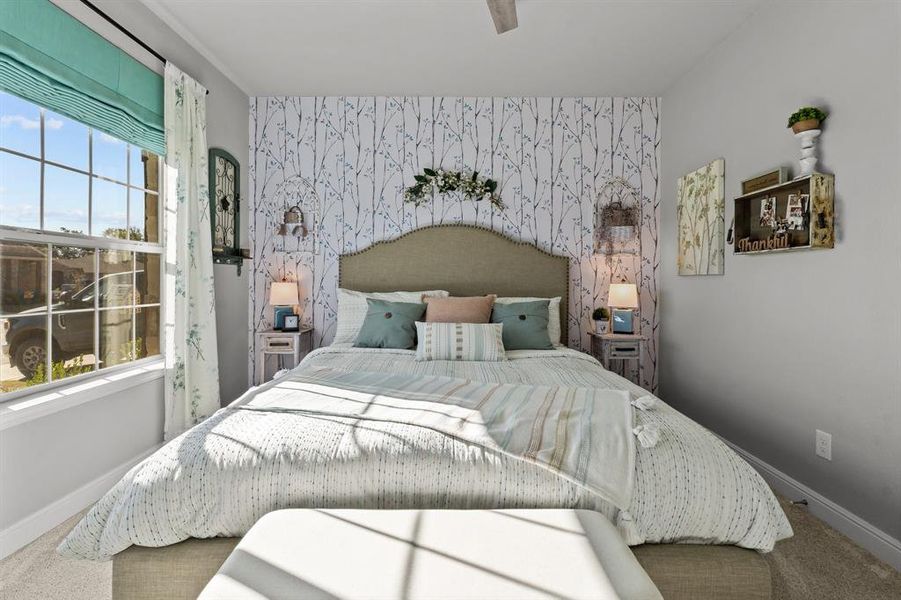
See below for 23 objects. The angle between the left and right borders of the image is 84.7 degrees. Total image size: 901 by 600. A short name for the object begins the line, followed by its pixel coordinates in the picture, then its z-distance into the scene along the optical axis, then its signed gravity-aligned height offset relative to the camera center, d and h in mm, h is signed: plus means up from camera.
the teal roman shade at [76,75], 1983 +1016
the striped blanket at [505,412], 1519 -434
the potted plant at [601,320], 4031 -190
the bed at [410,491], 1449 -592
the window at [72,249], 2154 +213
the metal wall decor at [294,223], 4230 +601
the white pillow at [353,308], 3785 -111
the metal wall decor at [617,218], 4211 +674
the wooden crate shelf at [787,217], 2295 +424
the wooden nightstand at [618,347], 3791 -385
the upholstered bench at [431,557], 1034 -606
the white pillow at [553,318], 3797 -169
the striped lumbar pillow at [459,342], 3148 -300
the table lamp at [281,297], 3972 -33
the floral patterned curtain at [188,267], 3025 +158
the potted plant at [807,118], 2318 +861
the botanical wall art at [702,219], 3252 +553
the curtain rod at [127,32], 2383 +1377
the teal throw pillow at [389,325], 3480 -224
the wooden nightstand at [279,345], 3854 -409
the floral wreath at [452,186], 4195 +930
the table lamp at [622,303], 3854 -46
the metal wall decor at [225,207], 3605 +659
